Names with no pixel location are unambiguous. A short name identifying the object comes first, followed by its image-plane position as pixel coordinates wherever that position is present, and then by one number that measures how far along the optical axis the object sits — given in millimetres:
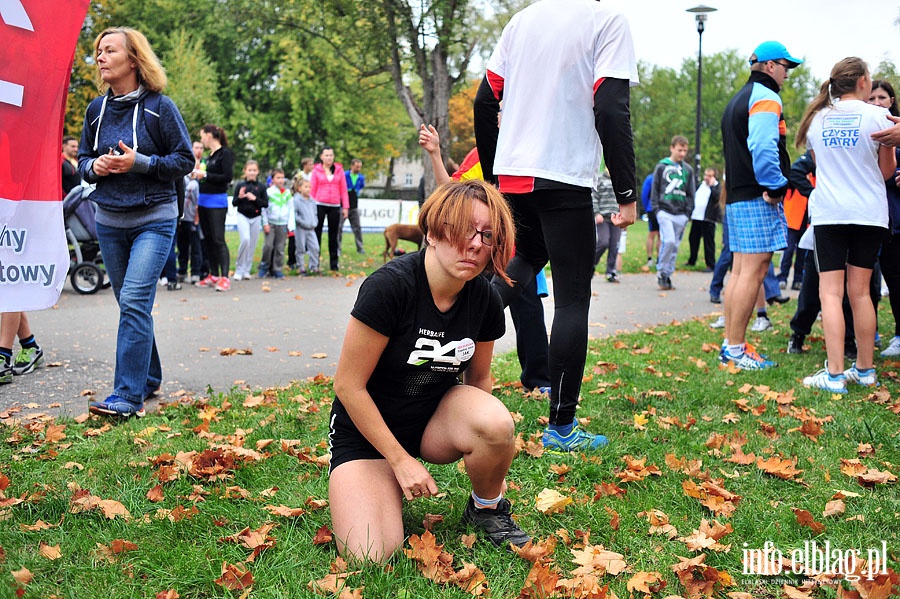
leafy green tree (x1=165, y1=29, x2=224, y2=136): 35188
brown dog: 14914
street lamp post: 21447
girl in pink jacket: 14695
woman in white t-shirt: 5375
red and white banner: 2910
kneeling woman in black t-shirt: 2773
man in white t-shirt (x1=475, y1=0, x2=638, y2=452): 3844
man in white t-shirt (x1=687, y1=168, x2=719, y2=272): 15484
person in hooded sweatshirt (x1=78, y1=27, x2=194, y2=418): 4715
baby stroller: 10236
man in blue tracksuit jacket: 5930
